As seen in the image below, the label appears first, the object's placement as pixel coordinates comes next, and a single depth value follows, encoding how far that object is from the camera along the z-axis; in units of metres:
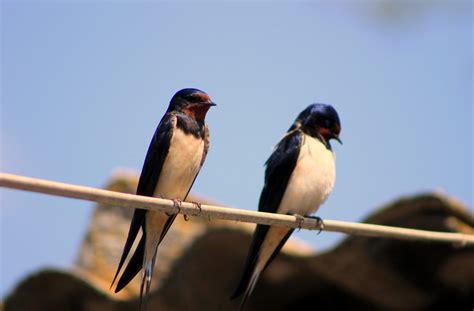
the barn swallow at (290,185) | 10.09
